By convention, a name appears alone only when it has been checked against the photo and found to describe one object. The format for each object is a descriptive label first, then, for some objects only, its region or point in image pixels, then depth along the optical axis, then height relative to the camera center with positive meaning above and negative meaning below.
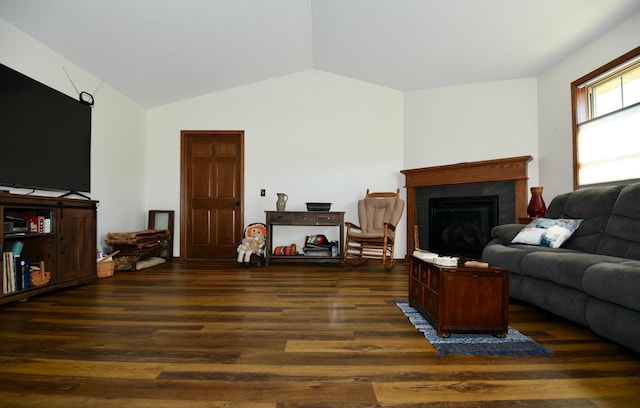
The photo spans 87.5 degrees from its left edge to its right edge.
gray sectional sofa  1.59 -0.31
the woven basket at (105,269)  3.52 -0.60
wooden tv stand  2.42 -0.26
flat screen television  2.61 +0.67
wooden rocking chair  4.25 -0.21
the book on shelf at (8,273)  2.36 -0.44
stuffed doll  4.41 -0.42
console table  4.44 -0.10
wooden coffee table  1.80 -0.48
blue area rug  1.62 -0.68
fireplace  3.96 +0.33
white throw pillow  2.59 -0.17
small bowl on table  4.50 +0.08
